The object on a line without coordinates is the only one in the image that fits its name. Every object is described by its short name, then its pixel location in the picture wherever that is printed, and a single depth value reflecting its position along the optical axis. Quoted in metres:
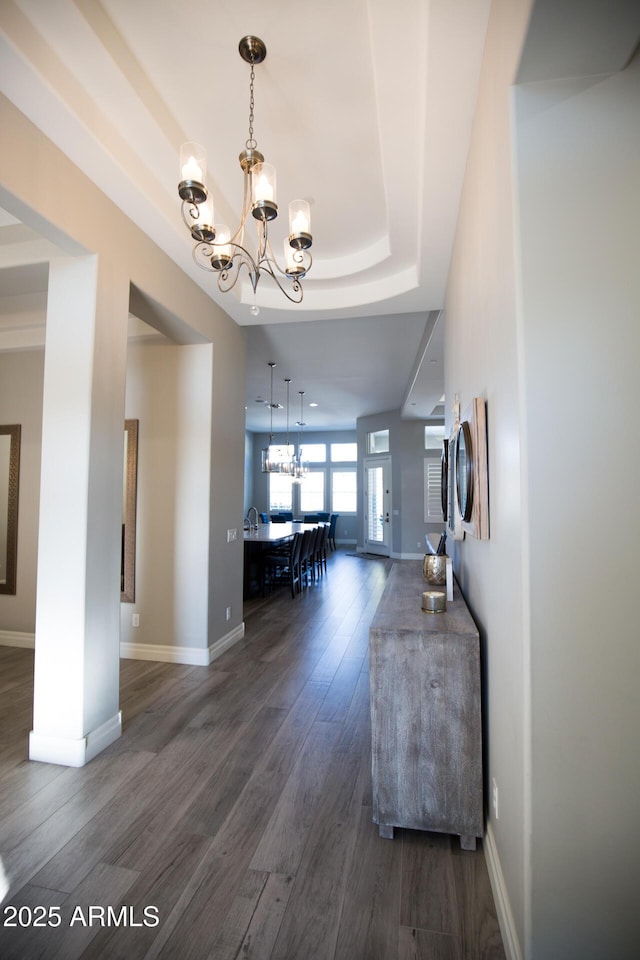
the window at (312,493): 13.48
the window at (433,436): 9.95
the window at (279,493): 13.82
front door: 10.59
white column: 2.44
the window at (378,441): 10.87
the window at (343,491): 13.27
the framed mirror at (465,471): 2.03
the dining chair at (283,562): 6.55
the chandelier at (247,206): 1.88
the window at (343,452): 13.33
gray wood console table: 1.80
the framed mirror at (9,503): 4.50
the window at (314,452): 13.54
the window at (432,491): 9.80
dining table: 6.57
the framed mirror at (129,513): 4.07
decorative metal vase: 2.60
